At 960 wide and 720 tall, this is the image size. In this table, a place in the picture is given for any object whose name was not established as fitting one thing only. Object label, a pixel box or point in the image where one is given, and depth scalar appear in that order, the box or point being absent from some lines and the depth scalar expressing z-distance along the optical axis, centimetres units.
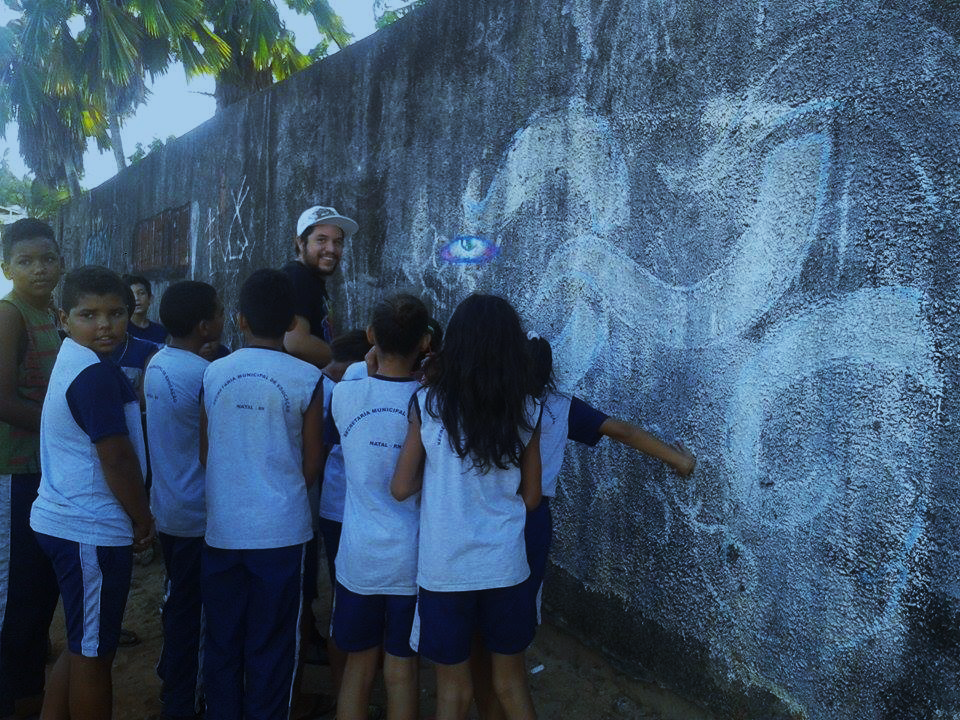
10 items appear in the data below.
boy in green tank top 279
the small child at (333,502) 273
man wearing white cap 315
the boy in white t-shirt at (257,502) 246
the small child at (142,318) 439
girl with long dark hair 210
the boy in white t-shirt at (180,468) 269
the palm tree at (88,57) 1166
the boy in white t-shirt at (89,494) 227
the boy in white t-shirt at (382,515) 225
